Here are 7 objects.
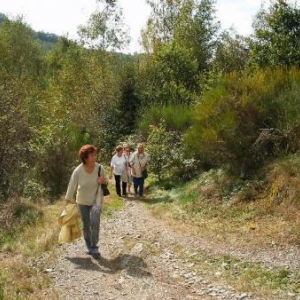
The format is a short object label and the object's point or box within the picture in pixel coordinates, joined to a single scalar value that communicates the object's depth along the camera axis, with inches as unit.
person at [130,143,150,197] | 558.6
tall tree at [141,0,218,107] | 924.6
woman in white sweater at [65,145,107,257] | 315.3
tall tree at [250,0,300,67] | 621.3
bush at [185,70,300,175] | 465.4
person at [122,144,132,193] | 567.5
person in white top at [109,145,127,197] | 564.4
